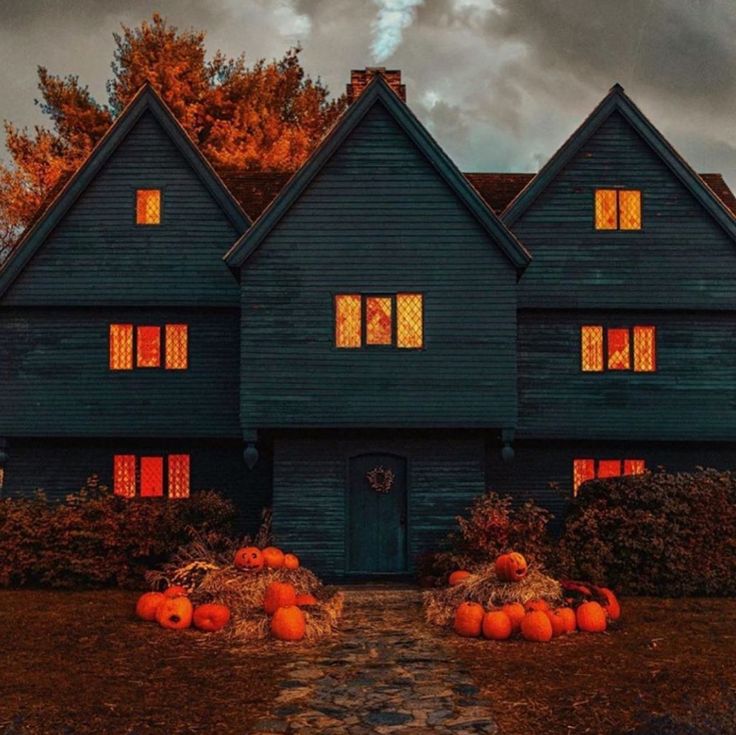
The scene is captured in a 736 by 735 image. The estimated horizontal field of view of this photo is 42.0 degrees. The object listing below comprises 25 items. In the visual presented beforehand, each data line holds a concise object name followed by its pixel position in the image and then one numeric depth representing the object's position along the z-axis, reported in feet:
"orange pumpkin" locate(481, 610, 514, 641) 51.19
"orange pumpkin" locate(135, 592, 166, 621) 56.13
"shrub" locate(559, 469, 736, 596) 62.54
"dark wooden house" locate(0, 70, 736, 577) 81.00
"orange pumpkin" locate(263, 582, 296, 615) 54.54
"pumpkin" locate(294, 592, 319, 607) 55.57
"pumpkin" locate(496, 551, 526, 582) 53.67
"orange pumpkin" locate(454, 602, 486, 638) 52.01
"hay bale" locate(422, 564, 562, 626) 53.88
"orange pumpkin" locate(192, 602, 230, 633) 53.72
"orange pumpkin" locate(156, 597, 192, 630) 54.29
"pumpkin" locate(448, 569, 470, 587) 62.13
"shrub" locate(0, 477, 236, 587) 66.28
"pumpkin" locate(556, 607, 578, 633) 52.47
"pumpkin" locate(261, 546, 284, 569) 59.93
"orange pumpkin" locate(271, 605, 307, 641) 51.21
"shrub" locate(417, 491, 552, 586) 63.31
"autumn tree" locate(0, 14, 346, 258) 147.23
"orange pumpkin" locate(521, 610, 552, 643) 50.42
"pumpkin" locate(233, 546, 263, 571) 58.18
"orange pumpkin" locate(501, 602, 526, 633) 52.08
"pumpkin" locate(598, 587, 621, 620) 55.01
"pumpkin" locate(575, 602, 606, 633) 52.75
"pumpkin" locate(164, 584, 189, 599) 56.59
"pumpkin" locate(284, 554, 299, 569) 61.93
